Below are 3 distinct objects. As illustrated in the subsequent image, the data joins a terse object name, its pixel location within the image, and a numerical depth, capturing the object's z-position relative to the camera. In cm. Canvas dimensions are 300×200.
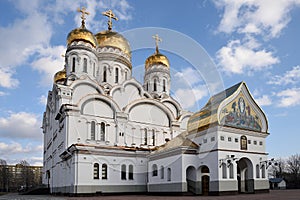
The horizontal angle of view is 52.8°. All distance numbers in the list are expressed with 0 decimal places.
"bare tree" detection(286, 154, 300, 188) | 5243
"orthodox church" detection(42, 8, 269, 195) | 2136
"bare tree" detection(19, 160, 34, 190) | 6894
